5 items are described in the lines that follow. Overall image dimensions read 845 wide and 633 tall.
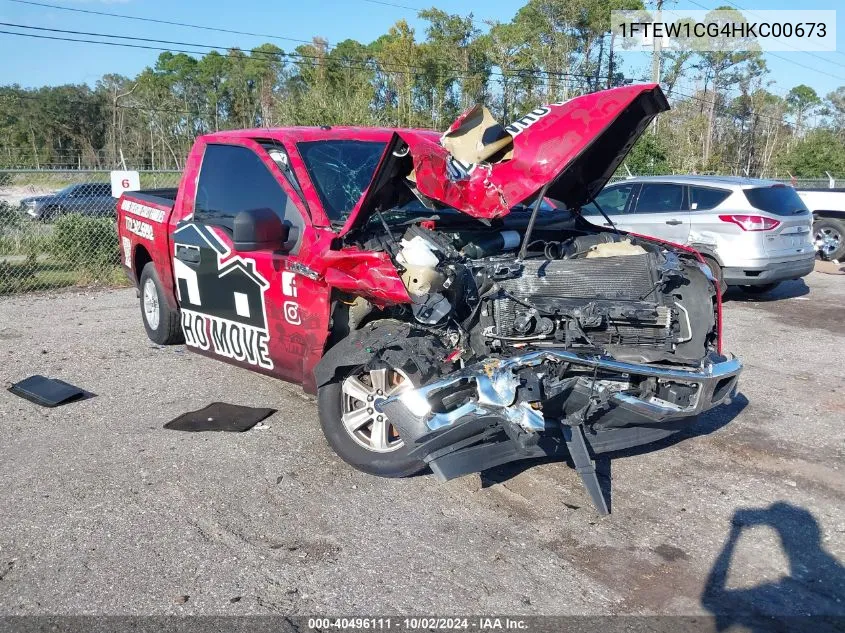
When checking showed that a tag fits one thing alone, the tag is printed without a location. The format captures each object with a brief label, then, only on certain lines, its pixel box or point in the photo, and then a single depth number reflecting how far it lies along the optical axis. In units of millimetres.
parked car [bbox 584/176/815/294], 9766
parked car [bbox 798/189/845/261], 14500
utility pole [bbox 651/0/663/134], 26228
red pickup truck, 3846
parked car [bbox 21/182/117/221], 11826
